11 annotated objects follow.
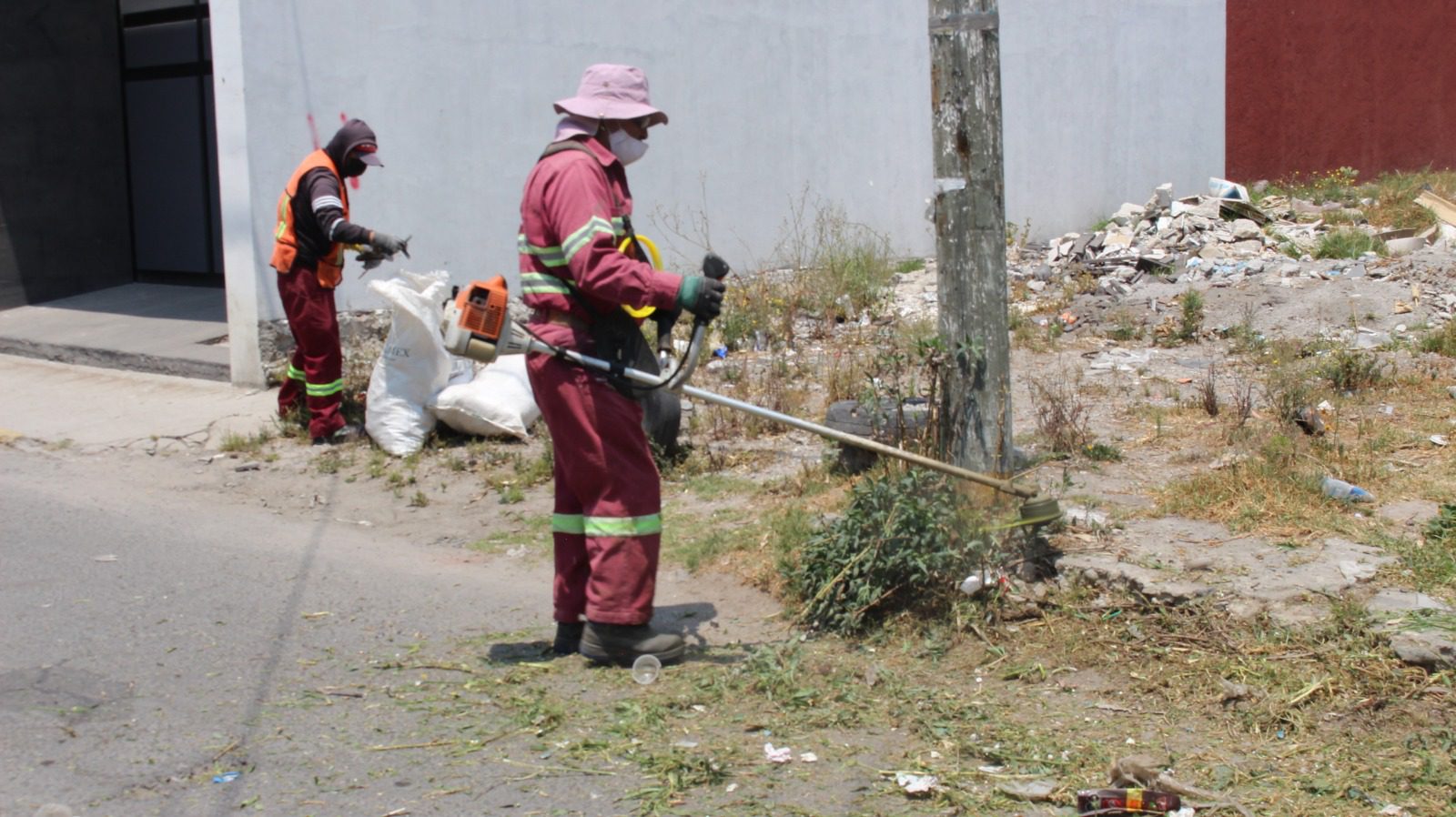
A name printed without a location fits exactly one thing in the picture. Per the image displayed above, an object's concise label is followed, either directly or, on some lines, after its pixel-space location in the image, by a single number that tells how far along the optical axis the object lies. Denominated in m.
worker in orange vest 7.39
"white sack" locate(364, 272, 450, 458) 7.47
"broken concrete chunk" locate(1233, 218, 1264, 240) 13.32
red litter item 3.39
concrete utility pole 4.88
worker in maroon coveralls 4.36
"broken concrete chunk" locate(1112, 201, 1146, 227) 14.95
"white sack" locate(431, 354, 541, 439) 7.43
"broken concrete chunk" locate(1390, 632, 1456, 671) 3.85
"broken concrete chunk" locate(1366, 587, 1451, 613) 4.08
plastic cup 4.38
